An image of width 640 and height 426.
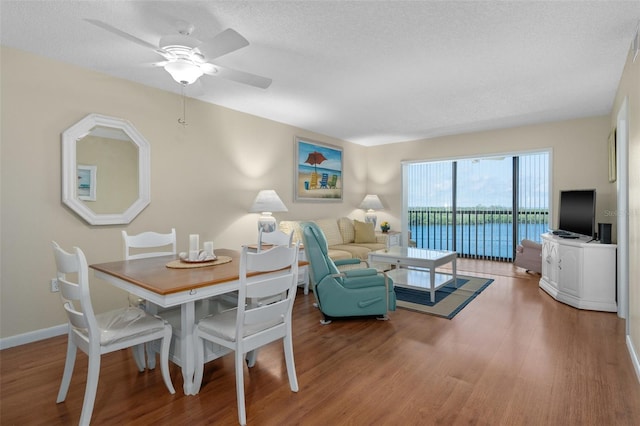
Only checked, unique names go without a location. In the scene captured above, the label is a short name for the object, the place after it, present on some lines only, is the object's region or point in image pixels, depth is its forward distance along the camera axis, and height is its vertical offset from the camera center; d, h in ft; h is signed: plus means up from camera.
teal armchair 10.57 -2.36
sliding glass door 22.15 +0.67
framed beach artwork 17.89 +2.36
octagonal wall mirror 10.00 +1.34
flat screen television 13.10 +0.08
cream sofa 15.99 -1.32
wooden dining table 5.93 -1.36
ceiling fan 6.77 +3.48
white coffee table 13.30 -2.02
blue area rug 12.13 -3.39
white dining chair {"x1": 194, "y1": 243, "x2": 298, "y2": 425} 6.04 -2.16
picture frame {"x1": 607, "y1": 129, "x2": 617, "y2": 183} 12.51 +2.23
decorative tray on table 7.65 -1.18
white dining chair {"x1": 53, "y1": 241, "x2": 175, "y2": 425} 5.75 -2.22
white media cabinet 11.66 -2.17
